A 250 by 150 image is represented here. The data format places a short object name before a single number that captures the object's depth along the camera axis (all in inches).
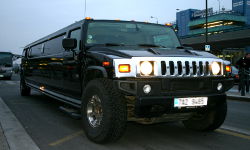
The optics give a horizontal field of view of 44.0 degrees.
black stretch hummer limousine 151.3
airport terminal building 1334.9
